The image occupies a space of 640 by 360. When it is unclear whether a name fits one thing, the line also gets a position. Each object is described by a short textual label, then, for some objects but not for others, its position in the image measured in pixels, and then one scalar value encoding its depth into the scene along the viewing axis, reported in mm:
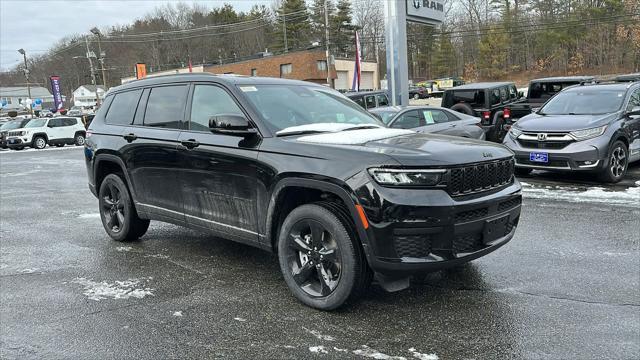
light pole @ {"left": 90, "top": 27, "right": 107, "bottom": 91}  49278
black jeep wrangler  14055
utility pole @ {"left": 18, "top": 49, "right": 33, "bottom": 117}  65881
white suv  27172
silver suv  8312
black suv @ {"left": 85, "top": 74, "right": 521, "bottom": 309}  3309
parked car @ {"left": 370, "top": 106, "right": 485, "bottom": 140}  10855
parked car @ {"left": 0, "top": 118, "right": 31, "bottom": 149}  28314
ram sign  14638
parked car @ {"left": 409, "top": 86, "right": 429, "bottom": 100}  43028
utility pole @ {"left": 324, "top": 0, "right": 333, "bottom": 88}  36344
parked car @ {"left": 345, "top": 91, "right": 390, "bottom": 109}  18031
